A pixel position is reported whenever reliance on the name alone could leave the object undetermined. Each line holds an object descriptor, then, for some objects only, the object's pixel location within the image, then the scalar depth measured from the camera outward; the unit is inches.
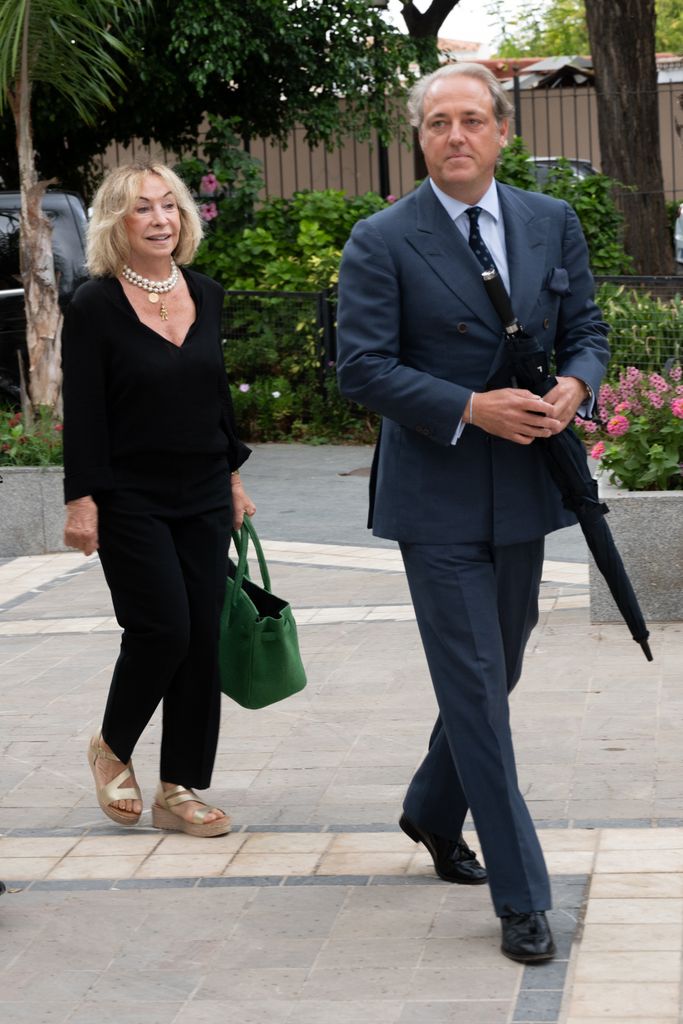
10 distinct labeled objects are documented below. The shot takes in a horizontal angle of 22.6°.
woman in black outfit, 185.6
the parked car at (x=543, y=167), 609.6
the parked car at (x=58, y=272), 484.1
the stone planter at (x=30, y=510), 378.6
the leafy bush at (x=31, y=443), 389.4
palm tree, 418.0
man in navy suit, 152.6
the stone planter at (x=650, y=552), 279.7
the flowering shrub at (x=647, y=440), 284.7
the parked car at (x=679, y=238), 889.3
